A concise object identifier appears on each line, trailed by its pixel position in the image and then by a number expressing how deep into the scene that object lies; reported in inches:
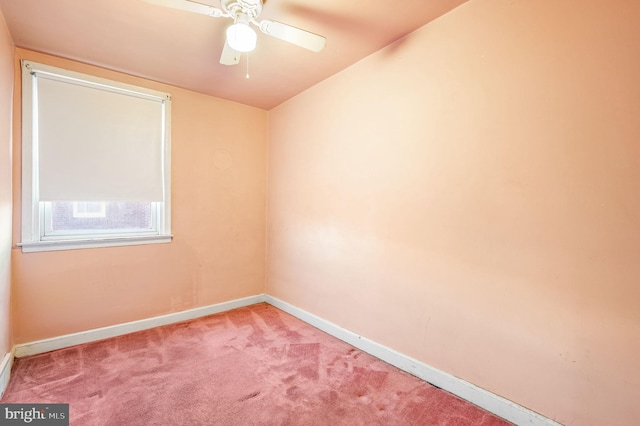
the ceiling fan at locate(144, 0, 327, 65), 61.3
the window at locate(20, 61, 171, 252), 92.4
